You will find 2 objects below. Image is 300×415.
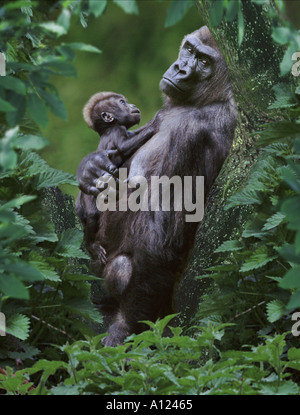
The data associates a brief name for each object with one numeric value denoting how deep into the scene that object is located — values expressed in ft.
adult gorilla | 37.36
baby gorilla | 37.63
